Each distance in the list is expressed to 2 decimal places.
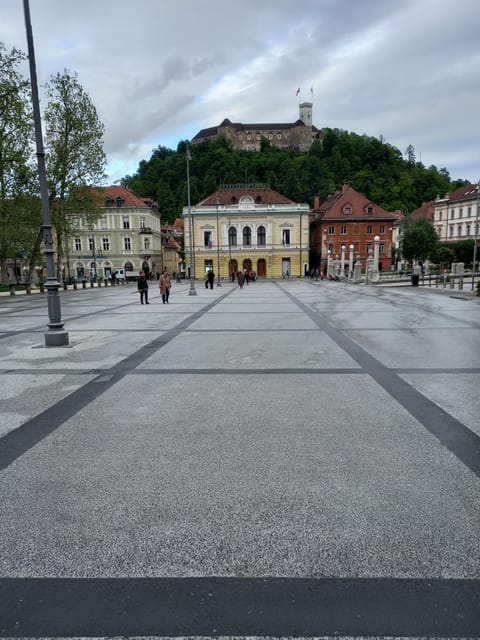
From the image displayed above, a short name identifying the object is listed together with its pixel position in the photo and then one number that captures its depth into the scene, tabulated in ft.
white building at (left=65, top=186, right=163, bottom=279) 247.29
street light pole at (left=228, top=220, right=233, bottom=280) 237.20
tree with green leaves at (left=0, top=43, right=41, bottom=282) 112.47
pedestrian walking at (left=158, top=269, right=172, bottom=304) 81.51
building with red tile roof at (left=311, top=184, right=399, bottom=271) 237.86
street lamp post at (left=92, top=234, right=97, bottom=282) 226.99
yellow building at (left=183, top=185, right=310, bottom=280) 236.22
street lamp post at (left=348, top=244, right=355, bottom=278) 183.01
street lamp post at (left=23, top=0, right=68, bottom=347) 36.24
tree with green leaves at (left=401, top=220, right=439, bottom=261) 204.13
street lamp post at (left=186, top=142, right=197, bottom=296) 105.91
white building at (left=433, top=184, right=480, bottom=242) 249.96
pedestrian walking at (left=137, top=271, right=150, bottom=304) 78.61
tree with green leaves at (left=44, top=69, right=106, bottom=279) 134.82
